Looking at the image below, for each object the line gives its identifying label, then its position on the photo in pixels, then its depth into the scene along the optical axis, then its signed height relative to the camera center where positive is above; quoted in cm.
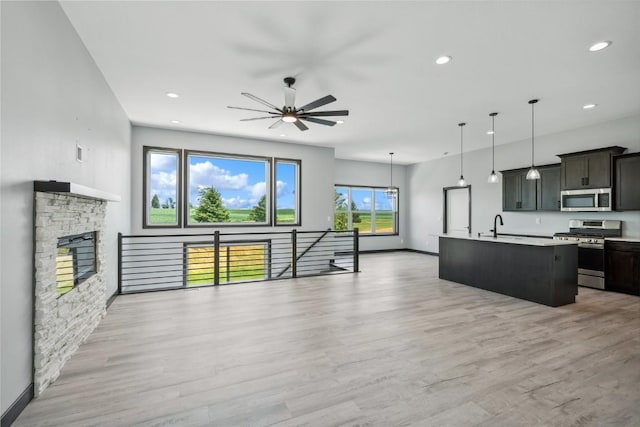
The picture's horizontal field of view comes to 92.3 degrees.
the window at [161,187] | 659 +58
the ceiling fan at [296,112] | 381 +138
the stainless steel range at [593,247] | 550 -58
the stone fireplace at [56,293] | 230 -72
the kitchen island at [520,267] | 447 -84
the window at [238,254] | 721 -101
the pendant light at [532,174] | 518 +70
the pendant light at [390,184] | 1077 +110
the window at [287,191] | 789 +58
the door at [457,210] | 895 +15
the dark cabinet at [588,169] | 553 +89
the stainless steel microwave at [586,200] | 555 +30
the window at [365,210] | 1030 +15
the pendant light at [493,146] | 566 +180
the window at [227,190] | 711 +58
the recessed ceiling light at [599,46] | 319 +180
